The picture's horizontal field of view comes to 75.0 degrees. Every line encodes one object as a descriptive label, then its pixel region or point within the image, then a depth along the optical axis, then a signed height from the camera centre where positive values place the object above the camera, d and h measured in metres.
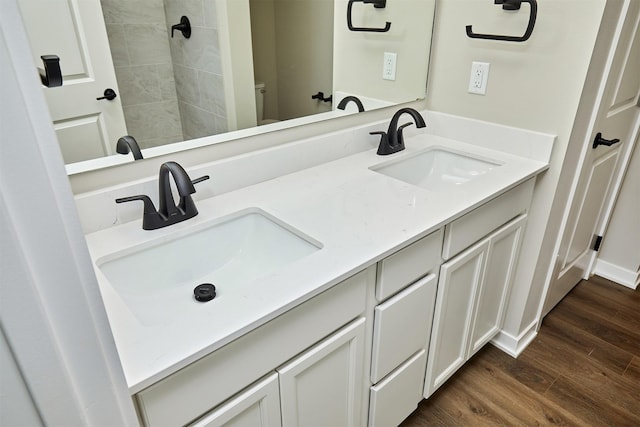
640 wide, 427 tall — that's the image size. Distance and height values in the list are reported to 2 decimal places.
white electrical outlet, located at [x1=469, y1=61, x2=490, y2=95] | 1.66 -0.19
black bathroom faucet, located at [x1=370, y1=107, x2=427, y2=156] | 1.61 -0.40
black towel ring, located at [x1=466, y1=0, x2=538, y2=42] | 1.41 +0.01
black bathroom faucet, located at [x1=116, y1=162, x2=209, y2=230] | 1.03 -0.42
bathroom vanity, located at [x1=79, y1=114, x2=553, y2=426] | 0.77 -0.56
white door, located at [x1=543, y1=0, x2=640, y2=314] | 1.57 -0.57
